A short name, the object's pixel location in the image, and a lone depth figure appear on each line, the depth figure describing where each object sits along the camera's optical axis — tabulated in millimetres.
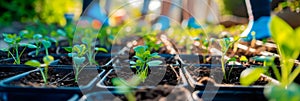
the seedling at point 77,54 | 768
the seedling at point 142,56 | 762
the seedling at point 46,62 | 670
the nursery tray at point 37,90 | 660
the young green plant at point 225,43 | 952
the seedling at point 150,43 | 1394
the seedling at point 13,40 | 976
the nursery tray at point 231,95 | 650
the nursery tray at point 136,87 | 667
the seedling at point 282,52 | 447
